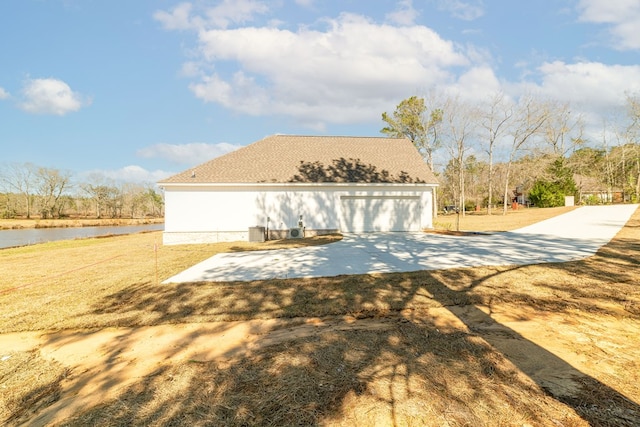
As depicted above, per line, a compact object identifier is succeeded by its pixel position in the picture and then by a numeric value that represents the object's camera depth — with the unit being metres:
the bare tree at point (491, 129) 29.36
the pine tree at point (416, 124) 31.50
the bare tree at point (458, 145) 30.94
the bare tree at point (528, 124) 28.02
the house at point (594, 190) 36.22
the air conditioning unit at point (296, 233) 14.52
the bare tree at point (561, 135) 35.36
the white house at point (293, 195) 14.18
